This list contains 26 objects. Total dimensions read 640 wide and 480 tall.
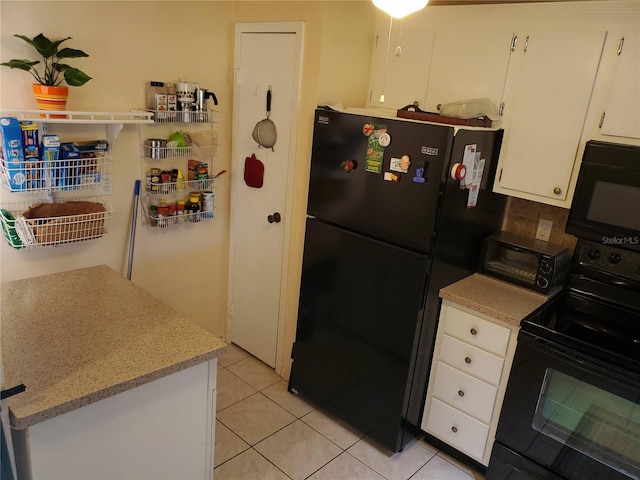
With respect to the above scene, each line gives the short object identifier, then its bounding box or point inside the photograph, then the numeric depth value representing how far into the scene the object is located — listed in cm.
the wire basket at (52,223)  220
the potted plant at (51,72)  207
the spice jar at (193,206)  288
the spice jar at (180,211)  283
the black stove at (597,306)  199
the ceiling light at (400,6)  130
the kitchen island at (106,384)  131
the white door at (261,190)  271
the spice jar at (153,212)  274
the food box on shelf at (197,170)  287
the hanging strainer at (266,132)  281
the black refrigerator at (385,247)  214
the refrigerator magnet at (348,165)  234
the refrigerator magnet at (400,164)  214
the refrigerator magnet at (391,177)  219
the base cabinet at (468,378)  219
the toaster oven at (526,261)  227
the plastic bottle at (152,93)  260
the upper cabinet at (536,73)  195
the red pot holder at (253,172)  293
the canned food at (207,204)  294
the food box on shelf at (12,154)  203
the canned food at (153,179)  269
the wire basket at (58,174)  212
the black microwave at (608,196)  195
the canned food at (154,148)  262
